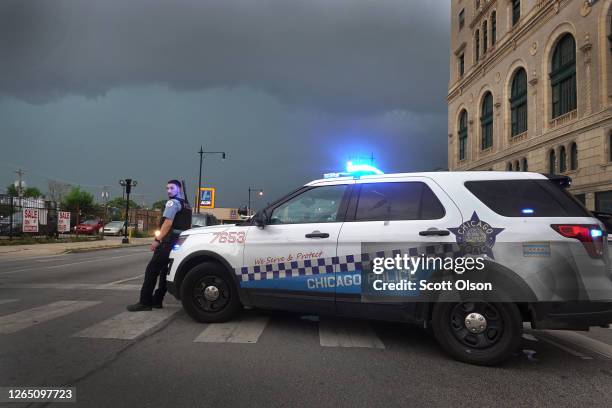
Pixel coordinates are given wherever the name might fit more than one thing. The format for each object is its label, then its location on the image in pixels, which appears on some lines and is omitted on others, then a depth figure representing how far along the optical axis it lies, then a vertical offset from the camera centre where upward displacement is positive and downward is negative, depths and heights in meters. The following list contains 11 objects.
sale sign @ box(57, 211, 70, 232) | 25.12 +0.01
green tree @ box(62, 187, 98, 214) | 47.41 +2.68
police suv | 4.06 -0.27
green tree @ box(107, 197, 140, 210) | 110.38 +5.49
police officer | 6.32 -0.34
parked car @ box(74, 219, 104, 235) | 32.12 -0.33
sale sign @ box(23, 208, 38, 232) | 22.36 +0.04
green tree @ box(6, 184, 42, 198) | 79.34 +5.96
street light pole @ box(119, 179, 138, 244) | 26.34 +2.30
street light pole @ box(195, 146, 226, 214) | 40.71 +4.24
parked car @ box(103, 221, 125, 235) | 37.06 -0.51
